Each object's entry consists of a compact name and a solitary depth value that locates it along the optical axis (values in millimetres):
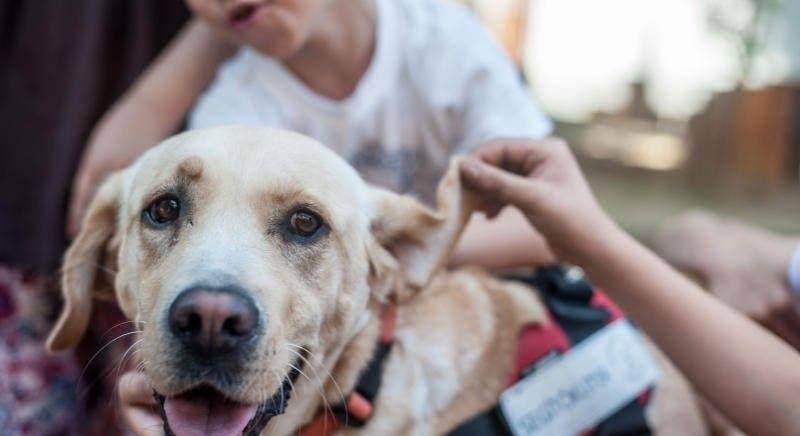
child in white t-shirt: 630
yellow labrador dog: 388
